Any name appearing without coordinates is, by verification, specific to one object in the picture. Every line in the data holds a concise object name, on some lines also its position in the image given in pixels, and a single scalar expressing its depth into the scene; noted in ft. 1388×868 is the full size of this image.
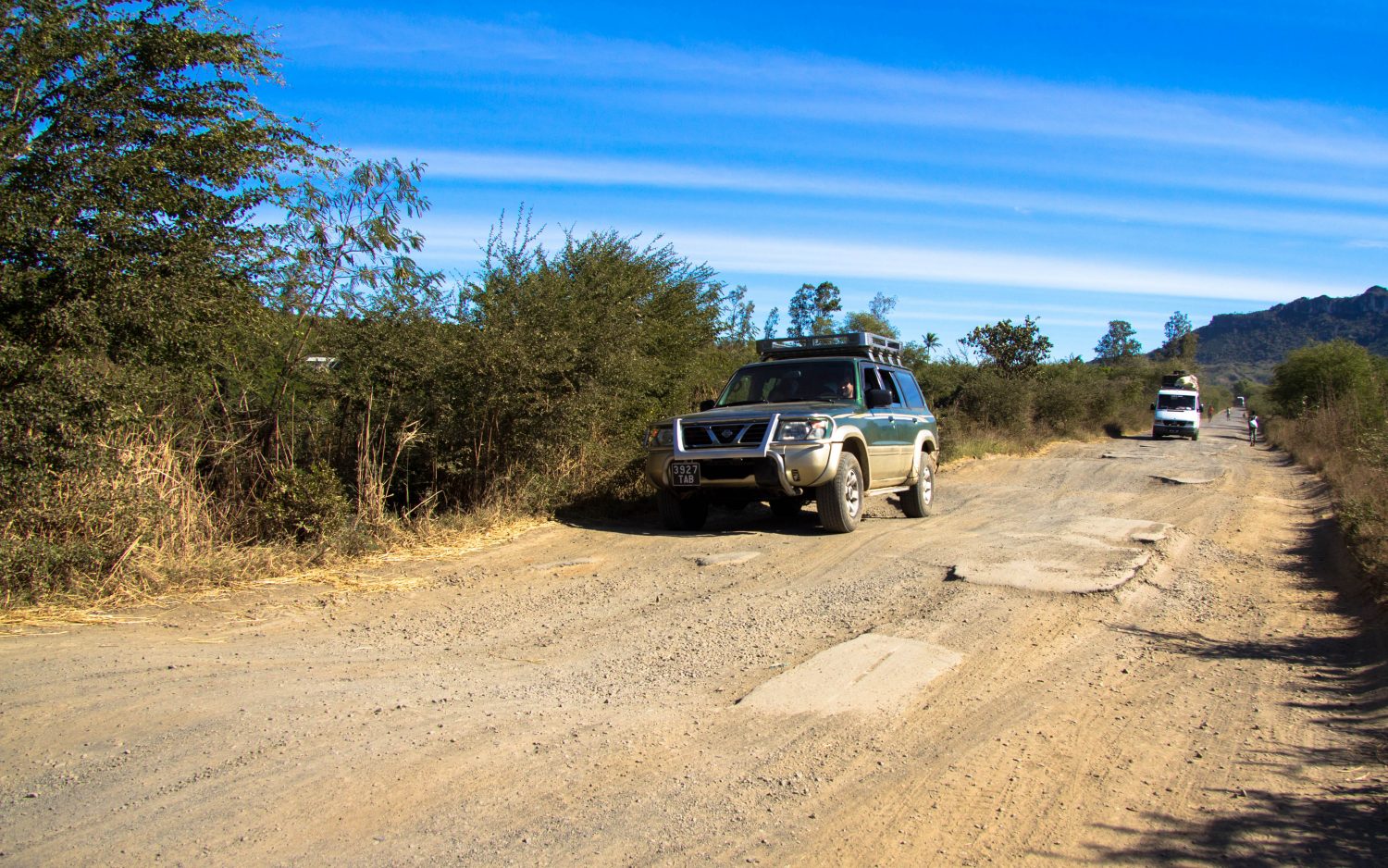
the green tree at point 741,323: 52.19
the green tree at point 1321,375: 92.59
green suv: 29.84
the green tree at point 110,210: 19.74
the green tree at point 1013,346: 115.14
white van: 117.08
